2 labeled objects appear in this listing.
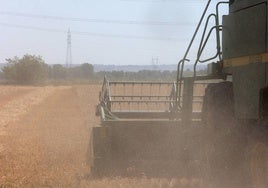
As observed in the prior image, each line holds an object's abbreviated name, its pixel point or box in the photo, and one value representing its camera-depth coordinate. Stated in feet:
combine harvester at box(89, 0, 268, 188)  36.53
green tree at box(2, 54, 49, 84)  586.55
